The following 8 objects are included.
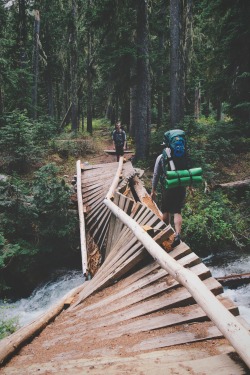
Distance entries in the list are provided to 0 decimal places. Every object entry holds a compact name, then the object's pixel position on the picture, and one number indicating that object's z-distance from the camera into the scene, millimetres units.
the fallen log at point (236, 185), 12825
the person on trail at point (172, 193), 5410
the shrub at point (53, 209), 9930
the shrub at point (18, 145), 13555
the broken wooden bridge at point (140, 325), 2498
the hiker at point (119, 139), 13606
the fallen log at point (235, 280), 7941
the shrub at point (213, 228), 10492
